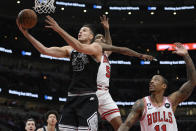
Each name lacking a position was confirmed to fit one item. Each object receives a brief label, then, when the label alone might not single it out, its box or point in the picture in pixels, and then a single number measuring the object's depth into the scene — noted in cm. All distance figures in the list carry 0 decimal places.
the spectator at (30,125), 776
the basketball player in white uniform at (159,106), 534
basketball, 495
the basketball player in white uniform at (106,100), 604
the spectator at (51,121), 746
